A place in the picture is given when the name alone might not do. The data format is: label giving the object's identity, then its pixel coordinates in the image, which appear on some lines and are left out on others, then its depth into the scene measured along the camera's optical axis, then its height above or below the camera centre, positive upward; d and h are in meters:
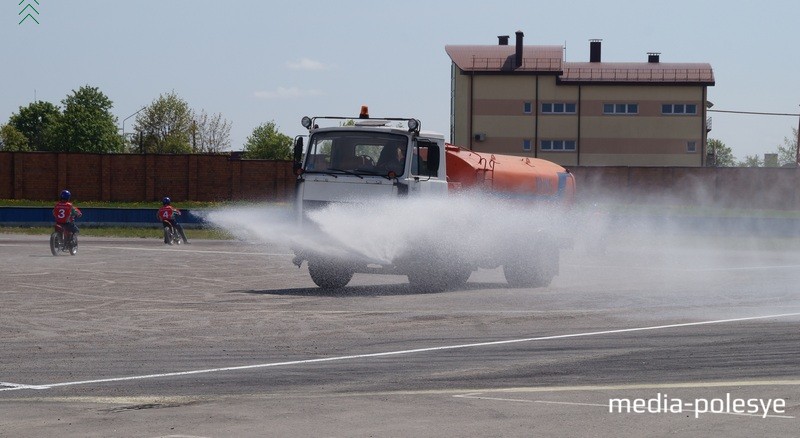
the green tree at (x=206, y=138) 123.19 +3.69
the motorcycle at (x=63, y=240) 30.27 -1.94
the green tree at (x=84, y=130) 122.69 +4.27
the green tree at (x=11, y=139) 140.73 +3.70
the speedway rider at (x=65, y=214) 30.39 -1.23
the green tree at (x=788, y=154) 131.40 +2.86
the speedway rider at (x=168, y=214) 37.19 -1.47
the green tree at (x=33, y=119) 154.88 +6.82
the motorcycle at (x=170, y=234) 37.12 -2.13
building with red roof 82.31 +4.62
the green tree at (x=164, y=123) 120.14 +5.12
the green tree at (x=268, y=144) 116.75 +2.92
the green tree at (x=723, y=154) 178.81 +4.02
